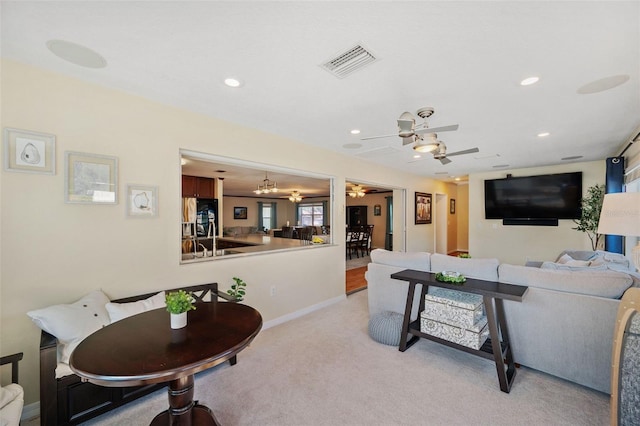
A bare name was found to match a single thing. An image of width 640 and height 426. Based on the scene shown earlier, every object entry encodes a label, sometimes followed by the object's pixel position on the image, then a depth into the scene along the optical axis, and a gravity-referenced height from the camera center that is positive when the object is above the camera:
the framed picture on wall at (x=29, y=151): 1.77 +0.46
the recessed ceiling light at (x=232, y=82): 2.07 +1.07
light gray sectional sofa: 1.98 -0.86
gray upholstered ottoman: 2.77 -1.27
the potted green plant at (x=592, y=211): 4.84 -0.02
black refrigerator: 5.36 +0.05
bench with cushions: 1.58 -1.00
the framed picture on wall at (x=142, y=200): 2.28 +0.13
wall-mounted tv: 5.39 +0.31
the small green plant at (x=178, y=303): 1.48 -0.51
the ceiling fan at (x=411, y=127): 2.14 +0.72
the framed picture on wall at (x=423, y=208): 6.65 +0.10
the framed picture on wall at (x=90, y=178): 2.00 +0.30
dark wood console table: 2.08 -0.95
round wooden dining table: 1.11 -0.66
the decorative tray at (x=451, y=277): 2.32 -0.61
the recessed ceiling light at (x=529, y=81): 2.03 +1.04
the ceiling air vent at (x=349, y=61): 1.71 +1.06
